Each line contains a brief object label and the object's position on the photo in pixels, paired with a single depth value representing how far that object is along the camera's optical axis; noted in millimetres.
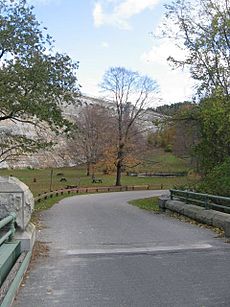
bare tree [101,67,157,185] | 58062
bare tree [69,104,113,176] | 63906
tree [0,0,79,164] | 19297
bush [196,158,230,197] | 16203
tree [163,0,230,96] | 21875
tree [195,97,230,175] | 21006
